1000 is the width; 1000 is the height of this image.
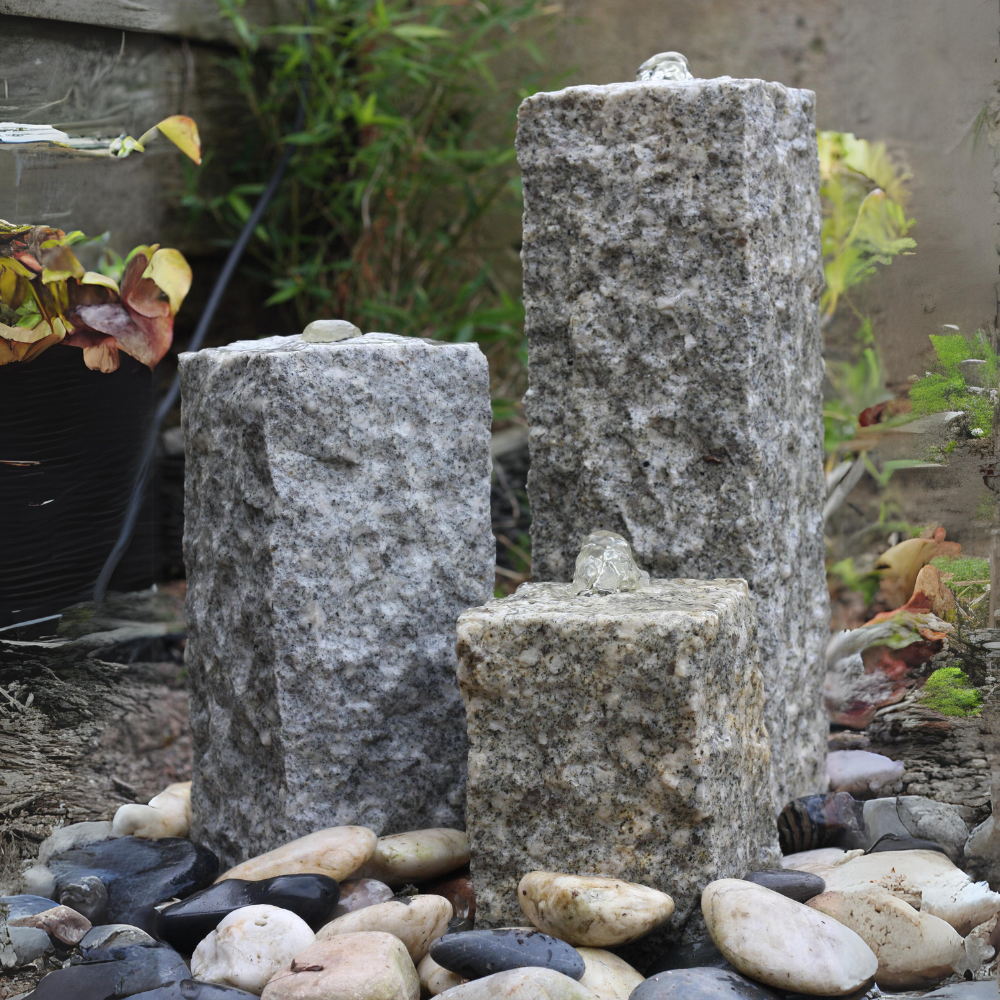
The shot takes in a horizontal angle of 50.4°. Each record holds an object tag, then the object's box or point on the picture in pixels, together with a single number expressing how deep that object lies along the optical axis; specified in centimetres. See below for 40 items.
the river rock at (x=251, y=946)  124
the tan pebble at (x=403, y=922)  130
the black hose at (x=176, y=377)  194
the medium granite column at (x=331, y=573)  148
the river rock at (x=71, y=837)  159
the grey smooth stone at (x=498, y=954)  120
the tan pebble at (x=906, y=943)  127
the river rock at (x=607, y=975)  119
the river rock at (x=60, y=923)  139
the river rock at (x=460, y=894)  148
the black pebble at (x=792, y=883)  137
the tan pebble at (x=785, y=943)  117
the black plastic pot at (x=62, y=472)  163
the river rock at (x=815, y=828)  165
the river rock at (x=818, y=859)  154
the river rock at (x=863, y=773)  175
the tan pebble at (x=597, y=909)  124
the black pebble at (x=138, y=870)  149
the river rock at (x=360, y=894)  141
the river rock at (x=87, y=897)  147
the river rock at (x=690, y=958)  125
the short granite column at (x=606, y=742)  130
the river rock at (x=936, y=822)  153
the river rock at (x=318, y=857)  140
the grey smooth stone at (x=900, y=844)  156
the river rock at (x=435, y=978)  125
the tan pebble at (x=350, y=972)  115
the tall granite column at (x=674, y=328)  152
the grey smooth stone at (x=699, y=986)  114
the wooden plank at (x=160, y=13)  165
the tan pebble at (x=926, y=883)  136
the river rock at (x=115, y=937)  135
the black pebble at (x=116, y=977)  123
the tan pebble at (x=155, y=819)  171
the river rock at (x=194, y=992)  120
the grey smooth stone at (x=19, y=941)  135
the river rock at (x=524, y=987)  111
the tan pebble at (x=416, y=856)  146
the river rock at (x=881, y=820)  164
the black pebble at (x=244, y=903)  134
